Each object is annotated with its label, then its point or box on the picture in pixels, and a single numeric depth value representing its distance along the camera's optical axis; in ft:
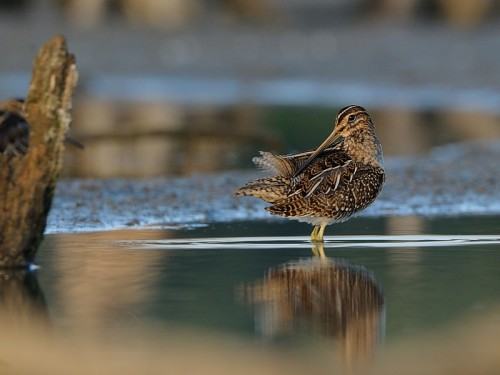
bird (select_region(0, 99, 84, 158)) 49.65
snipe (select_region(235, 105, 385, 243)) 54.24
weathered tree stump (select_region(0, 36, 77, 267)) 47.50
